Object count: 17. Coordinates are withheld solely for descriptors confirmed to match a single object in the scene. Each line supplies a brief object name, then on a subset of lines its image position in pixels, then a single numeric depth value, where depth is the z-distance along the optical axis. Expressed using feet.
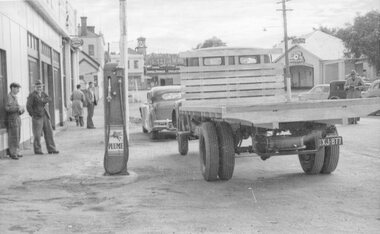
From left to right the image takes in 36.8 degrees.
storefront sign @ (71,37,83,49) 92.28
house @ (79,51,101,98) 178.81
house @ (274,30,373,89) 201.46
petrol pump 31.01
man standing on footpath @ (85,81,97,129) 72.69
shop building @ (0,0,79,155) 42.06
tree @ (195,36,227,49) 369.09
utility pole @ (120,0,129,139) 33.17
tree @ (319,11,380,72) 165.48
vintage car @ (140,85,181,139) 53.31
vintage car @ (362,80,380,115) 79.97
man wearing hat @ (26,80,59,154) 42.65
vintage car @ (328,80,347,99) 75.92
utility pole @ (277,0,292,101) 176.22
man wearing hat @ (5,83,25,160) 39.55
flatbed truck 24.94
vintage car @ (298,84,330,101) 93.15
